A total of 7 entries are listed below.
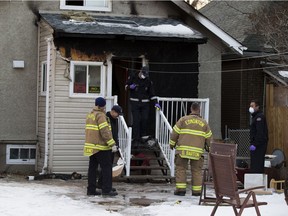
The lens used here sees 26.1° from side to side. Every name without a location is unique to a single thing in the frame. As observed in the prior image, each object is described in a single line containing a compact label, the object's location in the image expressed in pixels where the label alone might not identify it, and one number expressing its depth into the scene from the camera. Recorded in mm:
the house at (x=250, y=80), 19656
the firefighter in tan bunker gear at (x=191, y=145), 12133
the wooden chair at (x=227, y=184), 8359
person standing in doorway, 14680
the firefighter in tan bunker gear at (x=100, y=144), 11572
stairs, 14297
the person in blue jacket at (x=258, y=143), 13883
